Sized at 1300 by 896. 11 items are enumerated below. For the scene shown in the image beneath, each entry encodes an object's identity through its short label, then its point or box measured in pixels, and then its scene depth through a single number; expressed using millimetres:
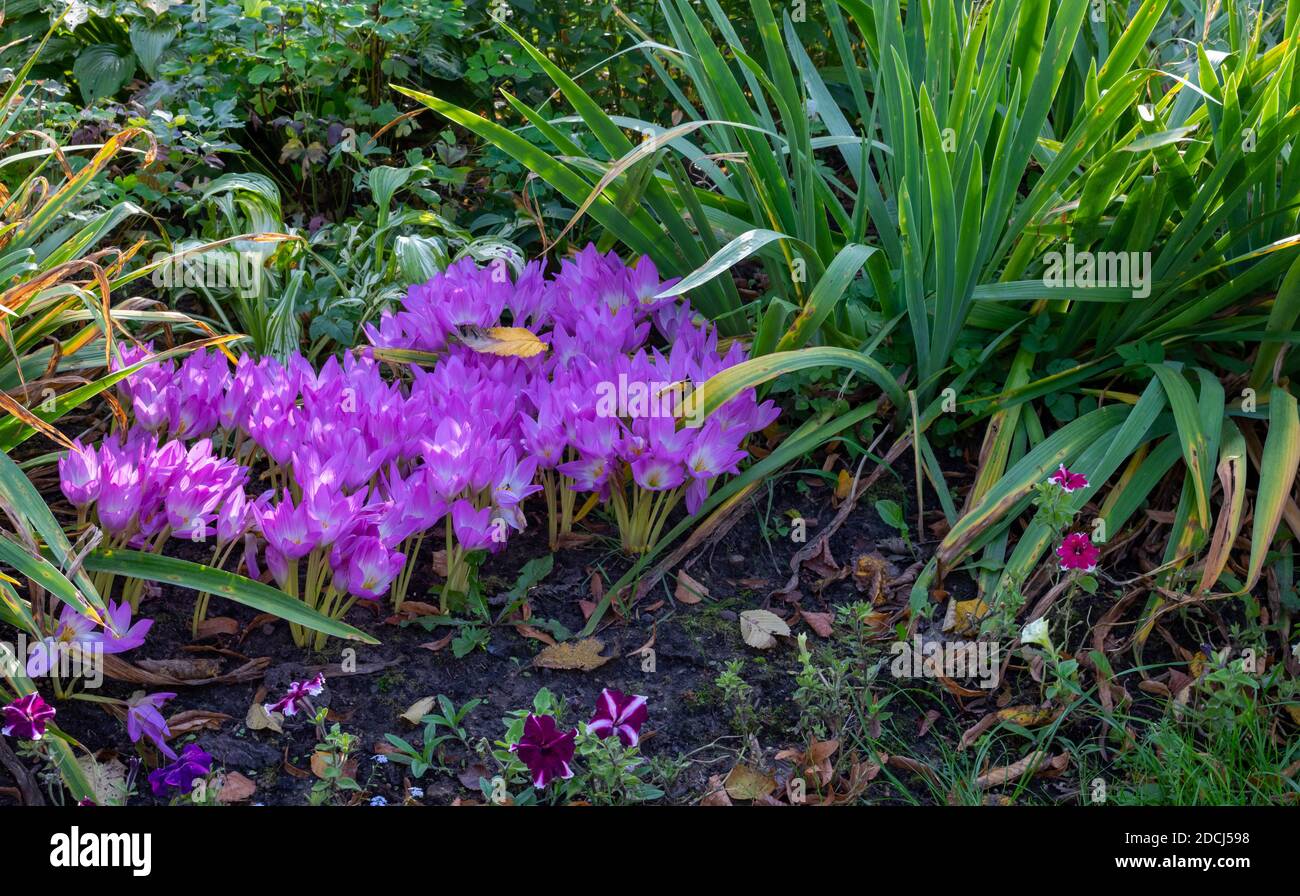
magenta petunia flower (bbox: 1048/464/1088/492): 2160
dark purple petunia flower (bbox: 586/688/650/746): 1947
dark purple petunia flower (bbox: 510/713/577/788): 1859
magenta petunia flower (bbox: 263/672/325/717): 2006
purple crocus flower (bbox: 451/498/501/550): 2178
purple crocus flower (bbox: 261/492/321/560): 2064
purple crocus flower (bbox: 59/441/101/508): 2078
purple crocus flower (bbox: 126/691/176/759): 1968
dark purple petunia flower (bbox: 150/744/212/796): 1853
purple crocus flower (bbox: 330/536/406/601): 2096
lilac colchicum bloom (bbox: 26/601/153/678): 1959
